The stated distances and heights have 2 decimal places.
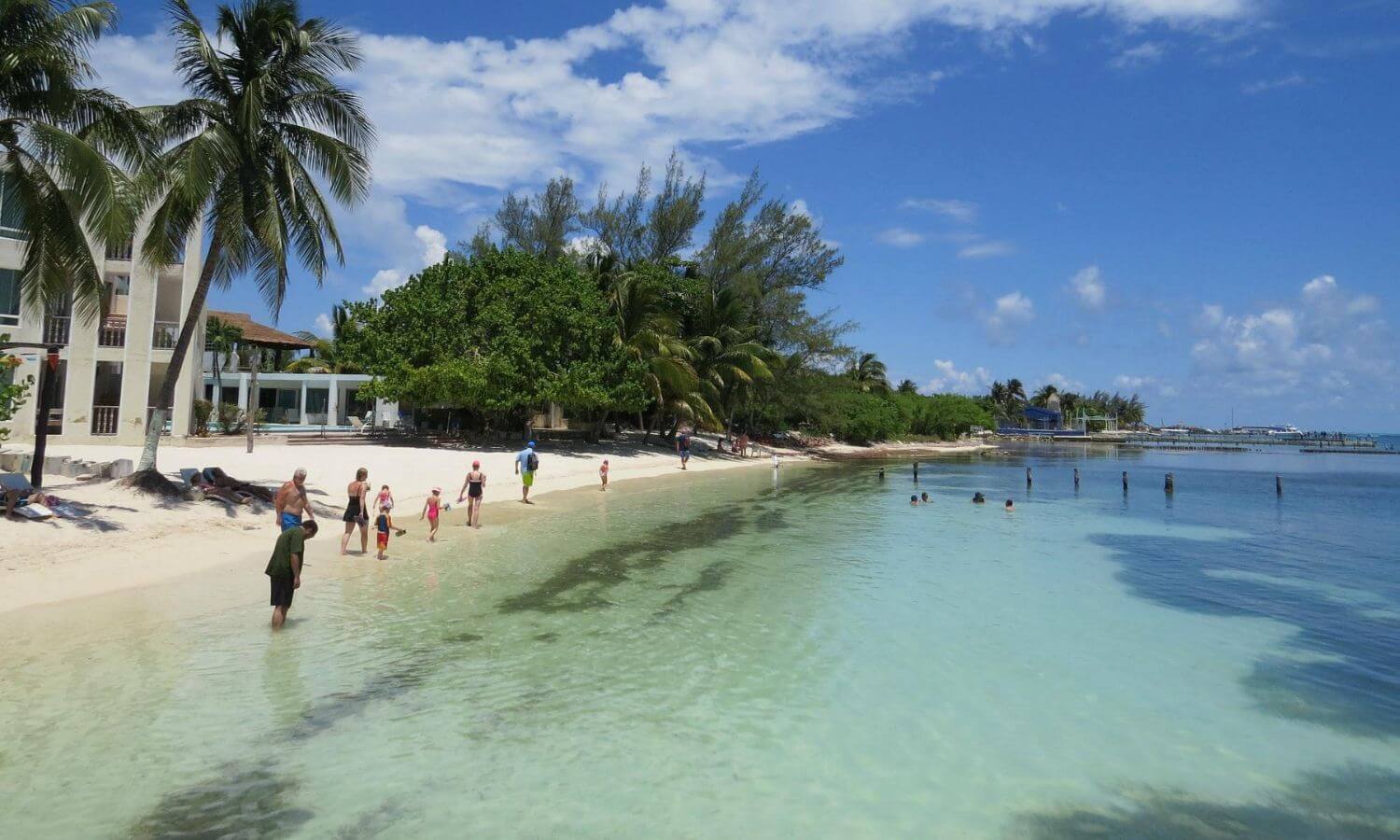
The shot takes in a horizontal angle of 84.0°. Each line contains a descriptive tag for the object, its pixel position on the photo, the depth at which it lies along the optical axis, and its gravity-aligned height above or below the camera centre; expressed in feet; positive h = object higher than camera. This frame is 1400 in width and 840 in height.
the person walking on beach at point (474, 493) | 55.47 -4.11
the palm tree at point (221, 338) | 117.08 +14.04
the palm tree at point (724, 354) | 137.90 +15.78
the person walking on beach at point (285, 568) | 28.81 -5.17
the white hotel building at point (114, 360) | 80.33 +7.08
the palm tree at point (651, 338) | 124.36 +16.28
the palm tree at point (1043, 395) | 424.46 +29.48
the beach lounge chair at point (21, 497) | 37.76 -3.61
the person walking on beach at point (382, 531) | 43.57 -5.53
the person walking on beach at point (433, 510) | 50.24 -4.90
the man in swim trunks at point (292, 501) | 32.89 -3.13
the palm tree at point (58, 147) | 33.53 +12.17
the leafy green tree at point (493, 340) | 101.30 +13.01
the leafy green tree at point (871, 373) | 263.08 +24.73
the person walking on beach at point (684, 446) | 122.21 -0.96
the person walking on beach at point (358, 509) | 43.83 -4.40
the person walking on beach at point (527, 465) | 70.44 -2.60
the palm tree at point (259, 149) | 47.17 +18.09
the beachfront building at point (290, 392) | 123.55 +6.55
